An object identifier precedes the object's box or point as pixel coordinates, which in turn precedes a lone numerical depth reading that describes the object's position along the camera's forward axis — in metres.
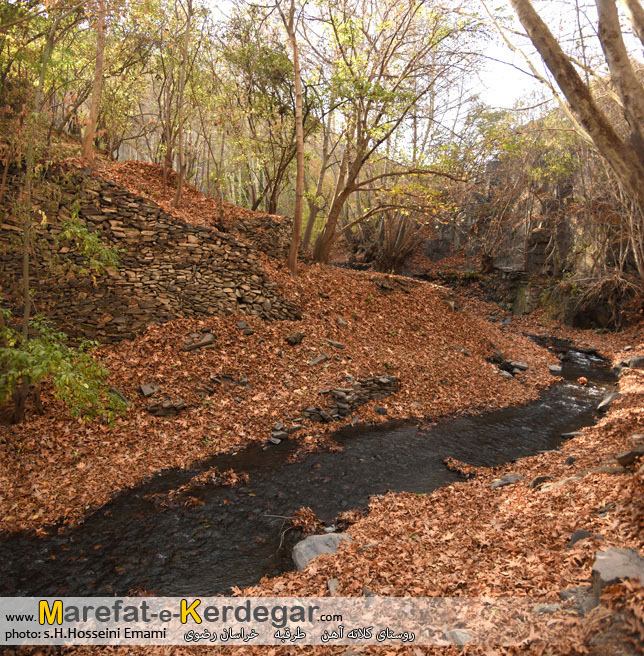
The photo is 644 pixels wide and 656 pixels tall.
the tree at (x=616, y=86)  4.92
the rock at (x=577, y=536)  3.72
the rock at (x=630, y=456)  5.07
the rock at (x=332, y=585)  4.19
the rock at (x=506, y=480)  6.73
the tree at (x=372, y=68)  12.41
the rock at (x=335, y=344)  11.78
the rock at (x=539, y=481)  6.05
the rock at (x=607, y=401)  10.80
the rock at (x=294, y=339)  11.29
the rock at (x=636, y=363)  13.30
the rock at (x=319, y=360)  10.85
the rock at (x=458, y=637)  2.94
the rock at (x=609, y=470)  5.03
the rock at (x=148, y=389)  8.67
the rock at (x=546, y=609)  2.93
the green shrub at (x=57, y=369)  6.03
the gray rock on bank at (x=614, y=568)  2.81
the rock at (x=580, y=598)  2.82
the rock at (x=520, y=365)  14.12
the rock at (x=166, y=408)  8.43
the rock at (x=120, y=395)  8.32
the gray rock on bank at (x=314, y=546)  5.08
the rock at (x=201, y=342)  9.95
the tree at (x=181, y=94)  12.42
